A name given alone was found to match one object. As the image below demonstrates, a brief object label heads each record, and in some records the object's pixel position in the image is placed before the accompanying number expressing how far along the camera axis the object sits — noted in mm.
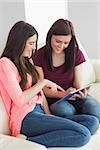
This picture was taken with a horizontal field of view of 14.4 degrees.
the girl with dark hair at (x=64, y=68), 2673
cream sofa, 2087
